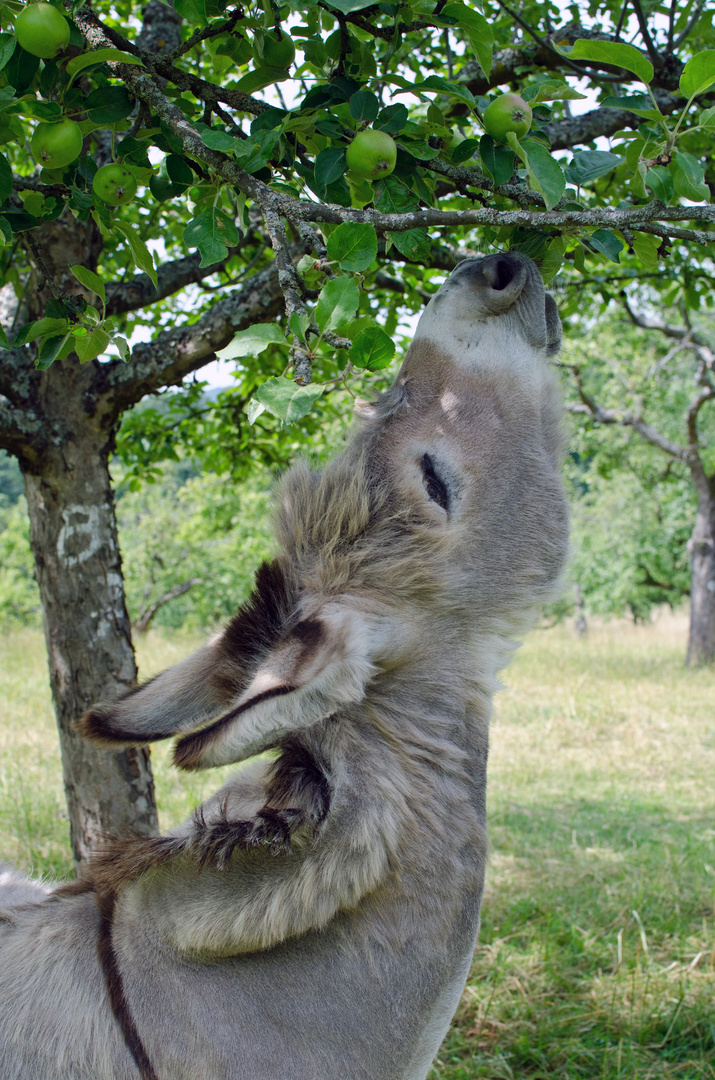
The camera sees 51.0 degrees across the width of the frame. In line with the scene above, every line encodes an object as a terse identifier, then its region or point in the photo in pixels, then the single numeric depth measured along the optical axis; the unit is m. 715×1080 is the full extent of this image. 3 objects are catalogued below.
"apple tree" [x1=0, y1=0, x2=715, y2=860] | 1.38
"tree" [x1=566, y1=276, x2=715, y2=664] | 14.41
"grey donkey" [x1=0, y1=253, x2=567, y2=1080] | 1.40
